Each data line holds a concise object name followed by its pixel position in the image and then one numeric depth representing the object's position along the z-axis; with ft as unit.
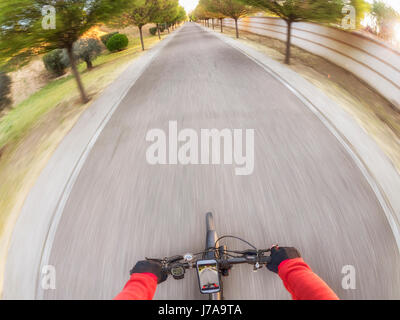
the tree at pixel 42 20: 15.71
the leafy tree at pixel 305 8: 22.26
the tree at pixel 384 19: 22.56
